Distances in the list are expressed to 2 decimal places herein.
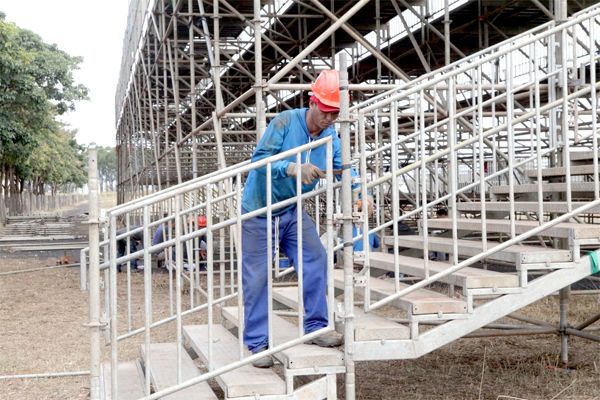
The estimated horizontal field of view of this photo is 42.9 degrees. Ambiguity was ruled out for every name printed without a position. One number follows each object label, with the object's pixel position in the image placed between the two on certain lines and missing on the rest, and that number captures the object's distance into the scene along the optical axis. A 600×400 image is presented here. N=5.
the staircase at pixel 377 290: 4.00
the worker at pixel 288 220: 4.33
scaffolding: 9.95
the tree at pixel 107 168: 136.15
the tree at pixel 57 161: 46.19
